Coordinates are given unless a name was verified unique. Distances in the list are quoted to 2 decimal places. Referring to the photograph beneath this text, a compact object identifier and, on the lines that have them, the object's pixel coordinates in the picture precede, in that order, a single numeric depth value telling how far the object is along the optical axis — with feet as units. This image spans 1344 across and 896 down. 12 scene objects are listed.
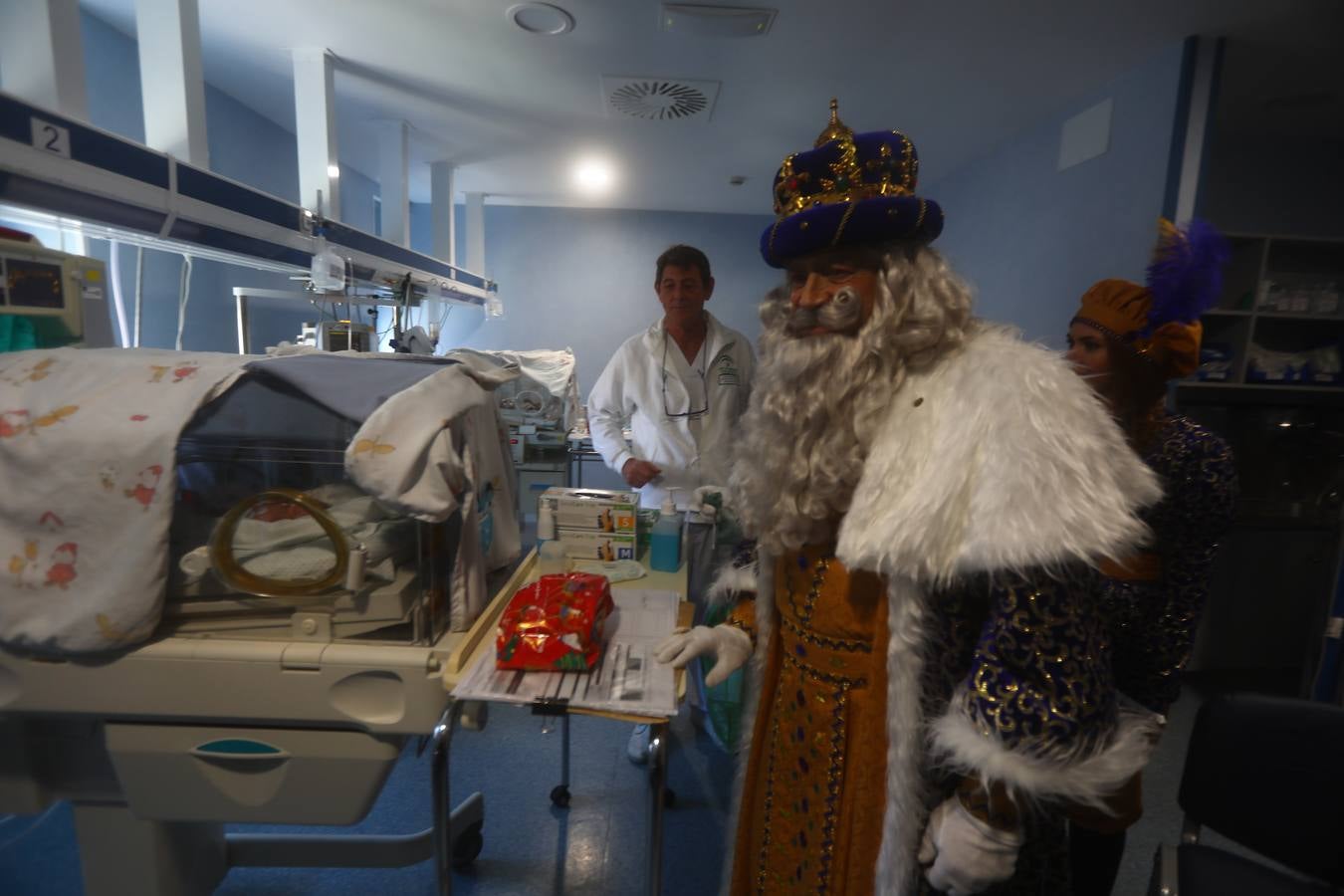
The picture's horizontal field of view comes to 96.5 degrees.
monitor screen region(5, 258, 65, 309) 4.18
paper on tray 3.14
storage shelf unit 8.80
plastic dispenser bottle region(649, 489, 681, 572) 5.14
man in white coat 7.06
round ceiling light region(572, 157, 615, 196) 14.40
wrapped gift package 3.40
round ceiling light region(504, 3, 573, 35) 7.60
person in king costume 2.31
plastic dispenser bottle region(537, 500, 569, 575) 5.04
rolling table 3.20
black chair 3.48
